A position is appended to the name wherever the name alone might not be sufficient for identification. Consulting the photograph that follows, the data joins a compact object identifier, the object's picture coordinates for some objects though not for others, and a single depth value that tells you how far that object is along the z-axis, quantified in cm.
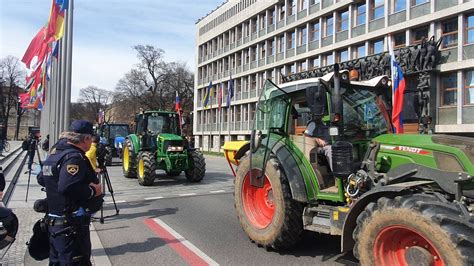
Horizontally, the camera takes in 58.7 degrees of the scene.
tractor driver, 563
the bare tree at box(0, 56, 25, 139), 6688
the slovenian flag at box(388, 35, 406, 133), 630
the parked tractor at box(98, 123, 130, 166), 2474
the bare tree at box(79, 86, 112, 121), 9438
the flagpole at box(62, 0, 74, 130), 1291
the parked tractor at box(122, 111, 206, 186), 1402
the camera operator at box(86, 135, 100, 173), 850
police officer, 375
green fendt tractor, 392
